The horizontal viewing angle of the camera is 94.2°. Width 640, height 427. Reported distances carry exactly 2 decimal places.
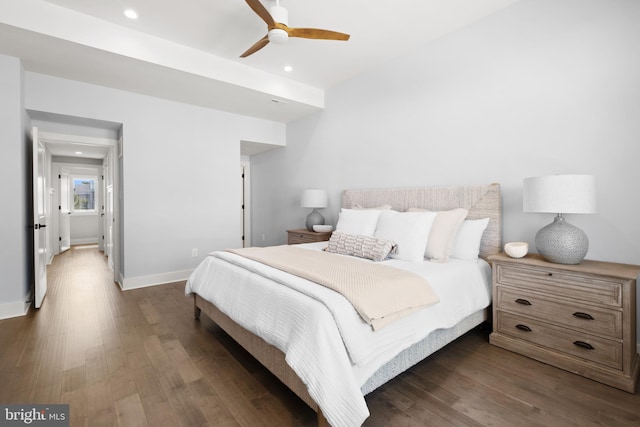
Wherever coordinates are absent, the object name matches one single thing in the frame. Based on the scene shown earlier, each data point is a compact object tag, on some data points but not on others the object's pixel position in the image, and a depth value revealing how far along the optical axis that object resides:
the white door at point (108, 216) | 4.88
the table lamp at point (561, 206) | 1.93
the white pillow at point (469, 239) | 2.61
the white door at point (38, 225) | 3.11
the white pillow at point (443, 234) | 2.53
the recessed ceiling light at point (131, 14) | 2.65
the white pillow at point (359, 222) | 3.05
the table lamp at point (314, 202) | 4.36
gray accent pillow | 2.54
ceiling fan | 2.32
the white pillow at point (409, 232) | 2.52
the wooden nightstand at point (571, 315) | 1.79
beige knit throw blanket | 1.54
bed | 1.31
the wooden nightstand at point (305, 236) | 4.08
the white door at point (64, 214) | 7.17
